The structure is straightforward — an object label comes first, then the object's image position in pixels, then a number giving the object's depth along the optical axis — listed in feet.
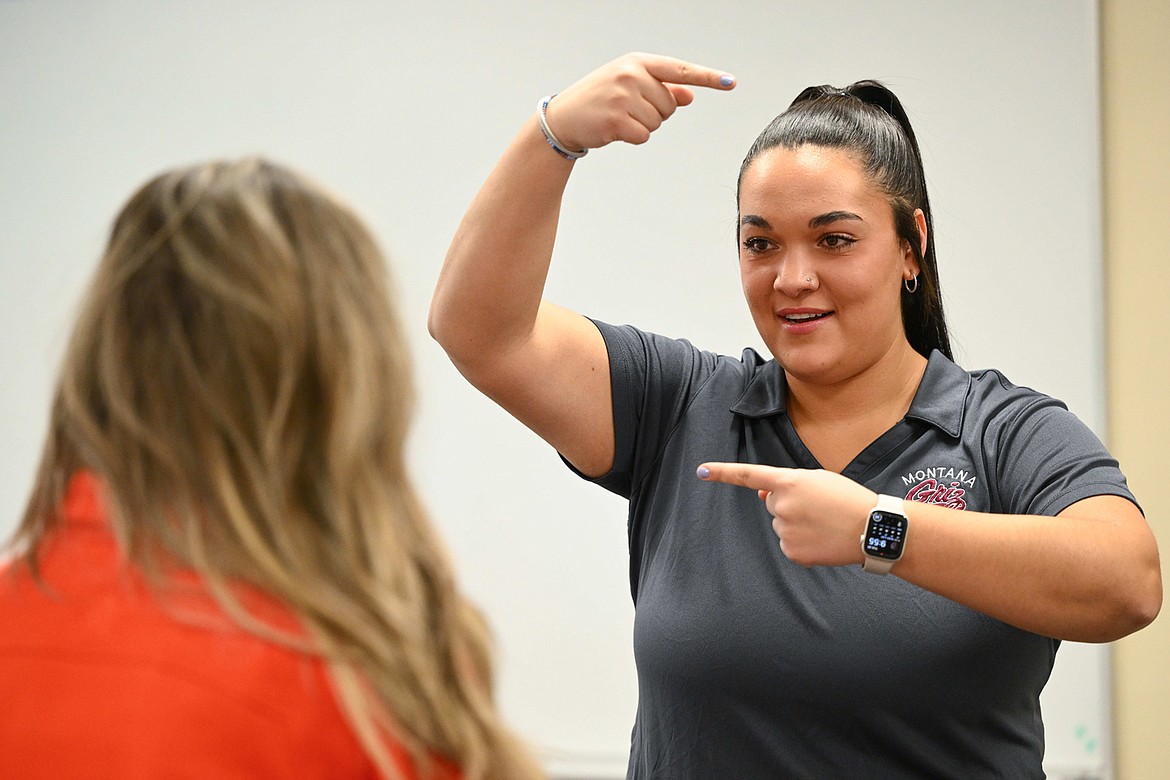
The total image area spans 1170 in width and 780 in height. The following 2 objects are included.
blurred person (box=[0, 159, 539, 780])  6.58
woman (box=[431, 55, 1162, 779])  7.90
